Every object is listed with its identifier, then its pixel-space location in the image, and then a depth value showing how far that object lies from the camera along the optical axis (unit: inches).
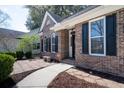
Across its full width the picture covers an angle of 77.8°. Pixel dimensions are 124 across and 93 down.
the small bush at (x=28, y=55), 386.3
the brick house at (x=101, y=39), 132.9
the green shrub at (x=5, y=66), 128.2
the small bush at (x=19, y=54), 368.3
